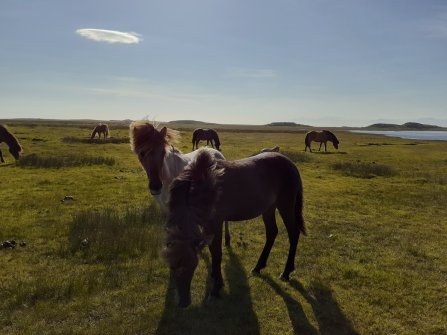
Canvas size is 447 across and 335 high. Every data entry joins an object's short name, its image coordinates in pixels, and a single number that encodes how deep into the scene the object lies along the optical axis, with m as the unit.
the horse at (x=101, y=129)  40.78
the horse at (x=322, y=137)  36.84
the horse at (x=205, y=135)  34.06
